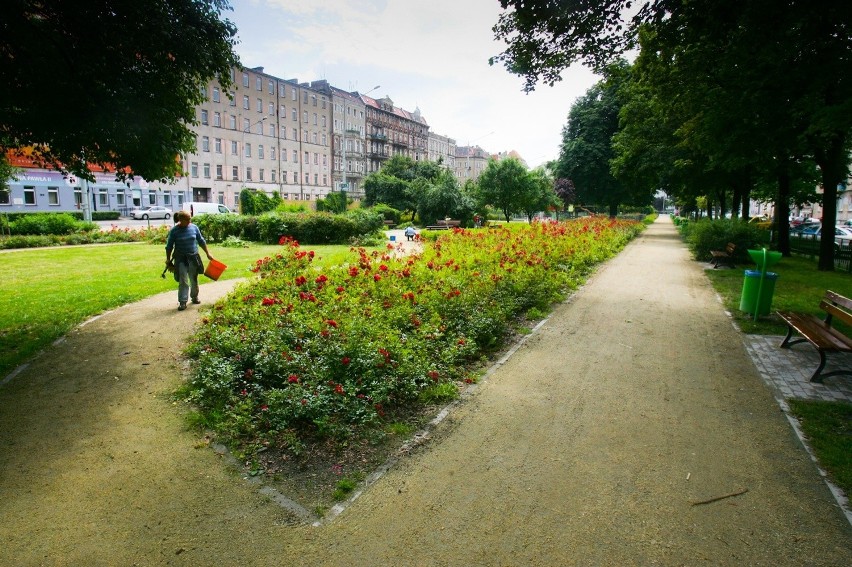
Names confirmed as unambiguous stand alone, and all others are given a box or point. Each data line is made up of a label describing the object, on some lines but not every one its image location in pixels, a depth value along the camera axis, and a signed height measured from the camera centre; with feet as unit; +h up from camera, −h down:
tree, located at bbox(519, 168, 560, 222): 131.13 +8.62
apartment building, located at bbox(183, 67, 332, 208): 197.57 +34.53
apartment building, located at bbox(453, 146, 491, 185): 435.94 +55.26
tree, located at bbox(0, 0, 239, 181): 21.97 +6.77
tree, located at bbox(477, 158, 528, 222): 129.29 +11.08
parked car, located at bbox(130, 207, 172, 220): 148.05 +2.12
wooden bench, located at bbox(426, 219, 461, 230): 107.86 +0.12
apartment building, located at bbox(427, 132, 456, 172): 367.70 +57.91
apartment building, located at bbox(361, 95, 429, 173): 286.66 +56.25
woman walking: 29.66 -1.78
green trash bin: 29.29 -3.68
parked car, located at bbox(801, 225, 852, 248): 103.29 -0.58
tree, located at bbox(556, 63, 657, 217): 147.23 +21.50
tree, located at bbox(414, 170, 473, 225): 119.44 +5.09
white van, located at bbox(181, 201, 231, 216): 128.54 +3.52
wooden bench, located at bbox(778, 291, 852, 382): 19.07 -4.12
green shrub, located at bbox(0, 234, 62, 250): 67.00 -3.06
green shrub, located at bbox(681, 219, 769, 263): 57.00 -0.94
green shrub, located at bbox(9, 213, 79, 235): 76.02 -0.78
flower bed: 14.96 -4.51
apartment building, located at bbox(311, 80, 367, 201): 256.52 +43.80
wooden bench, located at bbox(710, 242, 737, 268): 54.60 -2.85
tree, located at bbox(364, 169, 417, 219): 153.38 +9.37
